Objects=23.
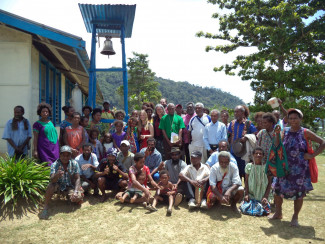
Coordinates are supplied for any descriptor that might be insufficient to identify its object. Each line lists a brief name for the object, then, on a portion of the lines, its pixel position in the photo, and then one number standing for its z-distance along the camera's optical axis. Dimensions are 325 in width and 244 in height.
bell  7.64
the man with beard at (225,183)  4.75
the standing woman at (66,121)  5.52
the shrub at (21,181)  4.50
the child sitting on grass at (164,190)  5.00
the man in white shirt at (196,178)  4.97
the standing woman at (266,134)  4.79
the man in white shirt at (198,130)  6.00
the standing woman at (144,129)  6.14
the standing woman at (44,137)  5.09
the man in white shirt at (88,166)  5.17
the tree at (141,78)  41.34
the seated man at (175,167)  5.25
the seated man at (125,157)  5.41
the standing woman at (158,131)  6.32
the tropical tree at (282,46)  12.10
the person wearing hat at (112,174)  5.19
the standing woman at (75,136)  5.44
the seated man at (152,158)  5.61
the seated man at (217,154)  5.15
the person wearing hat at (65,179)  4.53
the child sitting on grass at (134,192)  4.91
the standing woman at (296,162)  4.01
